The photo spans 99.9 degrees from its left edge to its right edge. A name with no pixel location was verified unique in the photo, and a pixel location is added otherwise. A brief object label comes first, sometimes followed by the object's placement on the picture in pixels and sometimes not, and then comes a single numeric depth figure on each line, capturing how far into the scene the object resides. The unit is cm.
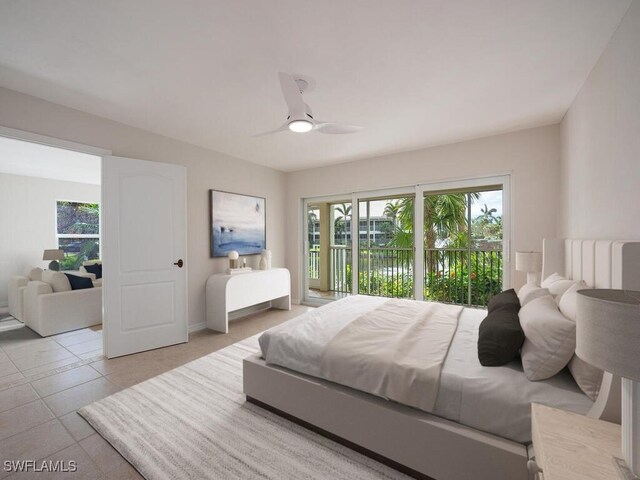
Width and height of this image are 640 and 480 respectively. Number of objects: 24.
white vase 450
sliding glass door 379
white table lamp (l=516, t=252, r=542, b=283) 275
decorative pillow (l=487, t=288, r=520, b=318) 189
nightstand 82
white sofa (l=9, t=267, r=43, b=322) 402
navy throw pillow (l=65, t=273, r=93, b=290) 392
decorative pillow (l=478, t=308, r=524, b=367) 146
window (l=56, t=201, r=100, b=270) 596
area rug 151
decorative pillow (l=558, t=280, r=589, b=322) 138
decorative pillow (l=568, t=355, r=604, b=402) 118
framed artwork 405
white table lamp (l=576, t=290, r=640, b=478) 68
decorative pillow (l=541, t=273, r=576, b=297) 185
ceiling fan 182
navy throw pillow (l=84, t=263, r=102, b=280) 495
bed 121
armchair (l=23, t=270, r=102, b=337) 351
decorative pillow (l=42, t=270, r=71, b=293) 372
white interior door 287
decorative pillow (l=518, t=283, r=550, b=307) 189
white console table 368
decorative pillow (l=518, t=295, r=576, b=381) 128
